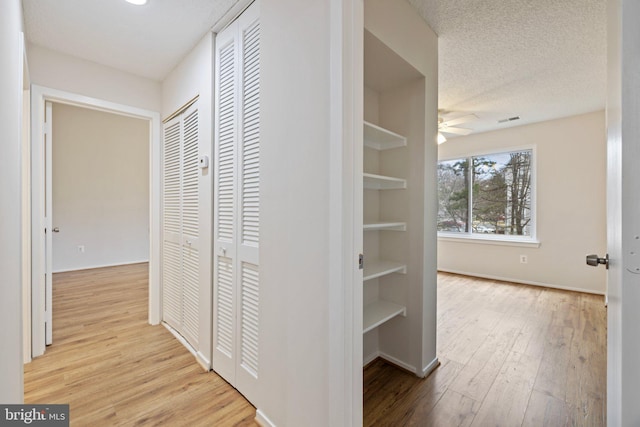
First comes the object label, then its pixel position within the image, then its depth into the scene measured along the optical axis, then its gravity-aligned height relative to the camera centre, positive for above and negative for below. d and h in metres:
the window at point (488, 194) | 4.43 +0.34
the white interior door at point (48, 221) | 2.31 -0.07
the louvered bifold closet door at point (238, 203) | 1.66 +0.06
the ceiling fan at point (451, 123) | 3.54 +1.19
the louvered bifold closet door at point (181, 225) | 2.28 -0.11
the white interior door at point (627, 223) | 0.63 -0.02
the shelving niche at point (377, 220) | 1.87 -0.05
